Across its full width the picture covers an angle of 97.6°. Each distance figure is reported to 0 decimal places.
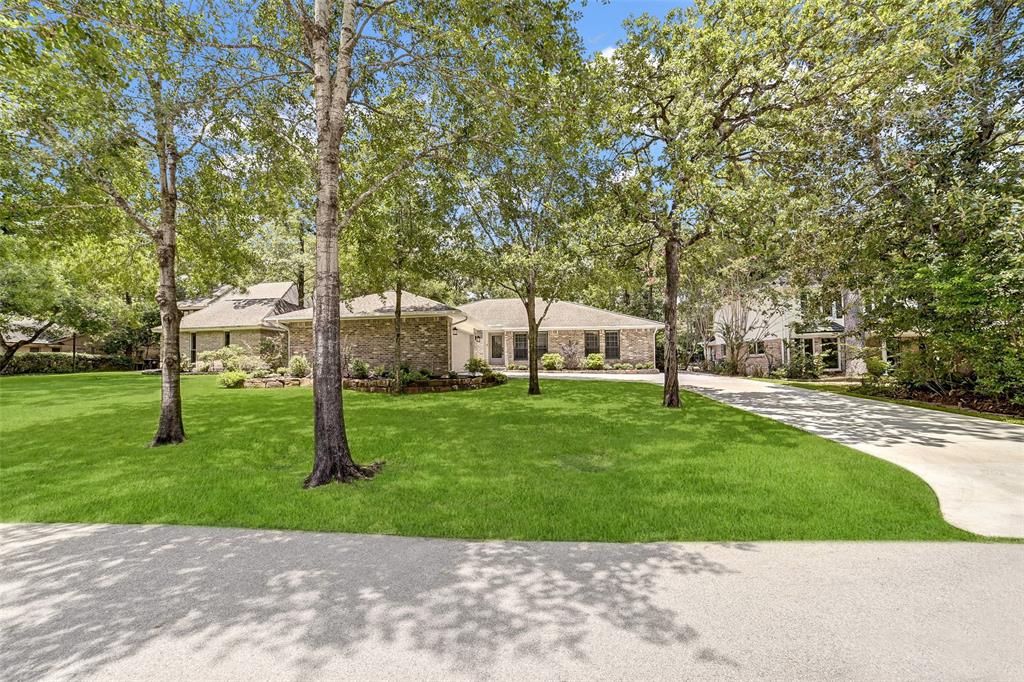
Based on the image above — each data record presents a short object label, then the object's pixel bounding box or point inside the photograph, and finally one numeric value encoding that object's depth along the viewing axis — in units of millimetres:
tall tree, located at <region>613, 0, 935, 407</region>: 9914
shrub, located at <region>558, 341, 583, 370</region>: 29484
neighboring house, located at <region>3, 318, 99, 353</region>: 28250
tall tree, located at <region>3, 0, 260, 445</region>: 5957
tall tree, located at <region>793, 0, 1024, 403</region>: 10172
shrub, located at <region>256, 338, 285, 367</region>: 25078
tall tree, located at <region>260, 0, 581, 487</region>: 6059
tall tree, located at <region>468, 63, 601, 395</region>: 7062
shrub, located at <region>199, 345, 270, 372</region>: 22641
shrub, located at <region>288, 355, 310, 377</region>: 20047
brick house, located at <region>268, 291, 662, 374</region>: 20812
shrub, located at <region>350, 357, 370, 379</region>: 19156
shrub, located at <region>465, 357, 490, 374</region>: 20688
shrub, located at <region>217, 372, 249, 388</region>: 18594
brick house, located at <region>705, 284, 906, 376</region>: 22984
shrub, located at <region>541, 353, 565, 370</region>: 28688
